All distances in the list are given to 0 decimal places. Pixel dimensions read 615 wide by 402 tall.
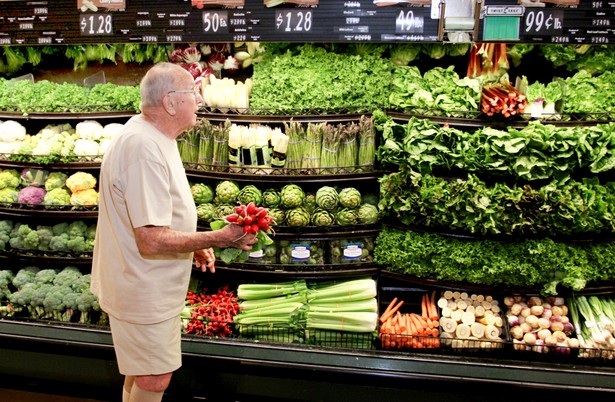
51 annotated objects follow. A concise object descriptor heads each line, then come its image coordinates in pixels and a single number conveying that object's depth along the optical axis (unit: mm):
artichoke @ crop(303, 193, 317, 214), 4188
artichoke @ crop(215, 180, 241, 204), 4199
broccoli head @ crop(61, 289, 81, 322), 4406
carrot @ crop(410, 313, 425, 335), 3975
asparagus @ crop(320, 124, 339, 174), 4125
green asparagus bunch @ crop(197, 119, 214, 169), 4266
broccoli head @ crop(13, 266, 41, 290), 4652
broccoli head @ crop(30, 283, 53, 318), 4448
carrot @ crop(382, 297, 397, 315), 4205
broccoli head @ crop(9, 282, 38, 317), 4480
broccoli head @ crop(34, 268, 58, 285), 4625
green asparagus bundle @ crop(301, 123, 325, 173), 4133
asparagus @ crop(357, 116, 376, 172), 4113
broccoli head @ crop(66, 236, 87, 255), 4578
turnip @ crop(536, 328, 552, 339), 3850
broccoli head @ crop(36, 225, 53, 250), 4652
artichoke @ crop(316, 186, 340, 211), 4094
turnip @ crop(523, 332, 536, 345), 3844
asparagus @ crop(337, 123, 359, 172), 4121
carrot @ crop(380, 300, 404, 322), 4133
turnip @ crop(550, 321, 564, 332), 3904
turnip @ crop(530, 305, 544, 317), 3936
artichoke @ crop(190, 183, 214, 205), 4285
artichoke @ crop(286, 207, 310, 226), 4094
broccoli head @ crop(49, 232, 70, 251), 4586
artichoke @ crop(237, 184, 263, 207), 4156
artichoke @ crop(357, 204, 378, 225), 4168
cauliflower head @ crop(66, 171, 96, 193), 4562
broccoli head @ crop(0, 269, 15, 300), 4633
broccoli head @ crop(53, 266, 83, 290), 4551
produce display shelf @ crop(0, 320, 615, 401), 3568
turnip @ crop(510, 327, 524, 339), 3892
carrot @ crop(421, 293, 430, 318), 4109
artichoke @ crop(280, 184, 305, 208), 4086
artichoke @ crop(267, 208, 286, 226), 4145
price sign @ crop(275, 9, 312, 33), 4113
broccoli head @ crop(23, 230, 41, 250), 4617
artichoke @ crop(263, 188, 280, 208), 4141
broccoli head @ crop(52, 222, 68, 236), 4672
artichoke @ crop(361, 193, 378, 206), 4281
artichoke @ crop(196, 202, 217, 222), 4289
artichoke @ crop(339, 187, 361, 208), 4109
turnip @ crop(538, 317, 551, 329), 3891
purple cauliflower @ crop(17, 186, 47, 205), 4594
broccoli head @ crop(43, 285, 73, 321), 4402
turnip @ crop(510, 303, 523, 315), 3991
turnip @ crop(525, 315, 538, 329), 3900
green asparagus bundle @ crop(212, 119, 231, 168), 4227
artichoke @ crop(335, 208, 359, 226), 4141
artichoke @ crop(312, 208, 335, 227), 4102
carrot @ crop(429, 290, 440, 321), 4066
